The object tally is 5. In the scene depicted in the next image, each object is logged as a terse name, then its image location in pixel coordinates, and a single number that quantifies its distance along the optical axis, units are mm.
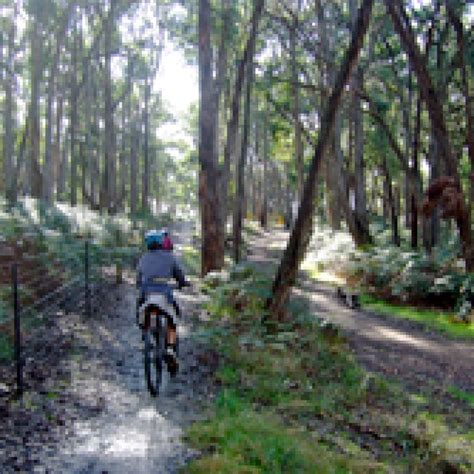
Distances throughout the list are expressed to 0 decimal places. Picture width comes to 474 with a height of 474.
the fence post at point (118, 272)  14166
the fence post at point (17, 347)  5961
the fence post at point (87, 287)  10375
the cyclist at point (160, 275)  6977
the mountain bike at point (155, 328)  6703
